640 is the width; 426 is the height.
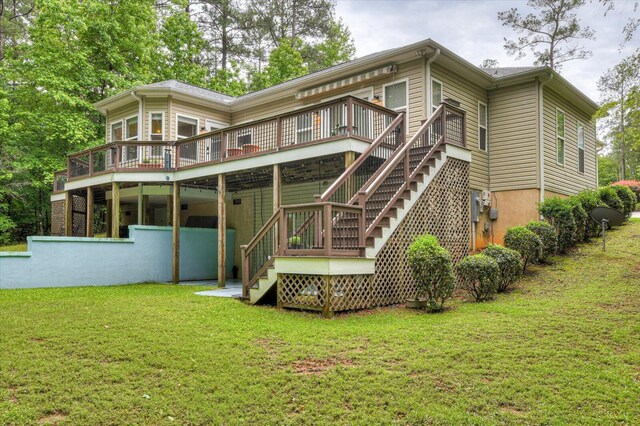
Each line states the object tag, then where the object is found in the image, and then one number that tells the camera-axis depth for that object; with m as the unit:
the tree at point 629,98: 9.93
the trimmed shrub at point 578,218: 11.81
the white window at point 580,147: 16.53
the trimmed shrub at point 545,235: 10.48
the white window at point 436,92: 12.14
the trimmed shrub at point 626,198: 15.25
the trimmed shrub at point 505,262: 8.78
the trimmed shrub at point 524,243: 9.80
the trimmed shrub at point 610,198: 14.16
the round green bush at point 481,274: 8.20
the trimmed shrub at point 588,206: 12.63
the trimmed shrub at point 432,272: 7.74
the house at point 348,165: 8.34
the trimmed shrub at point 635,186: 22.80
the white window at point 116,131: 17.97
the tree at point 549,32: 24.88
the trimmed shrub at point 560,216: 11.21
